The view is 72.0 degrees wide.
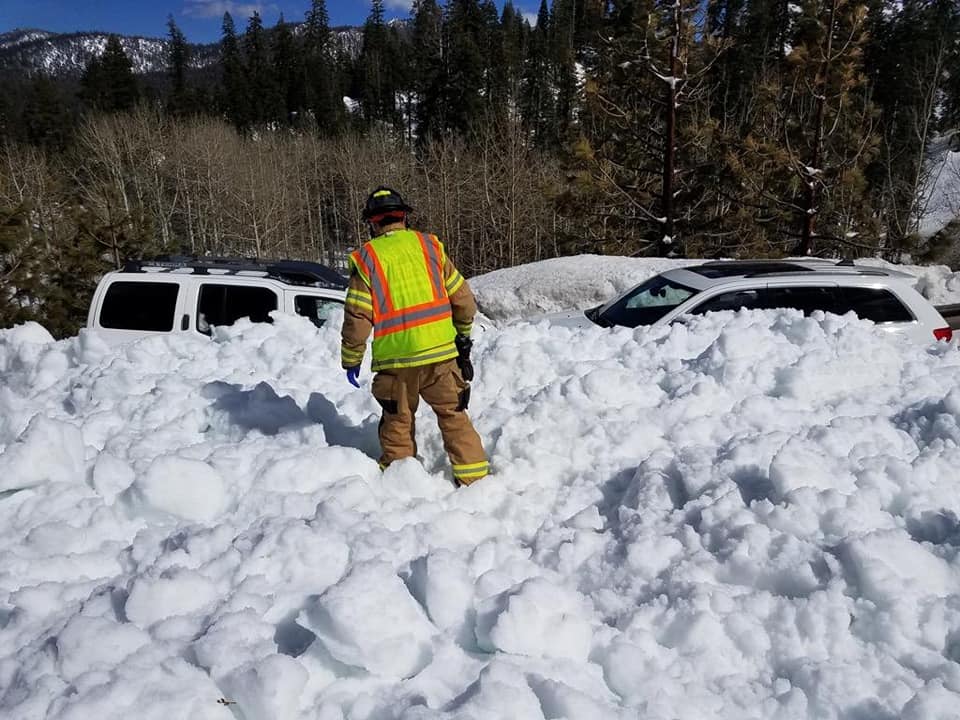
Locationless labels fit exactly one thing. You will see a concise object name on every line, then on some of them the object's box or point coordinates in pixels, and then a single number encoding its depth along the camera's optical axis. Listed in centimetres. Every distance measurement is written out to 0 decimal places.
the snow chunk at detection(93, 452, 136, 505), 345
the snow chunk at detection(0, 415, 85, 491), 344
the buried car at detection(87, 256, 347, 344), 726
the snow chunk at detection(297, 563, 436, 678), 227
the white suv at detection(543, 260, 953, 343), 630
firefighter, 352
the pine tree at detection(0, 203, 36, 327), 1375
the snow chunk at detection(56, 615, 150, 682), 223
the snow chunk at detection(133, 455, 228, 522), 327
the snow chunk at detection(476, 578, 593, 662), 231
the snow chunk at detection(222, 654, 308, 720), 208
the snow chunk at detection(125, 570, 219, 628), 250
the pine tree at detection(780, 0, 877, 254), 1420
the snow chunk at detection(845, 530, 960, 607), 234
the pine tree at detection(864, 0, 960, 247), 3048
